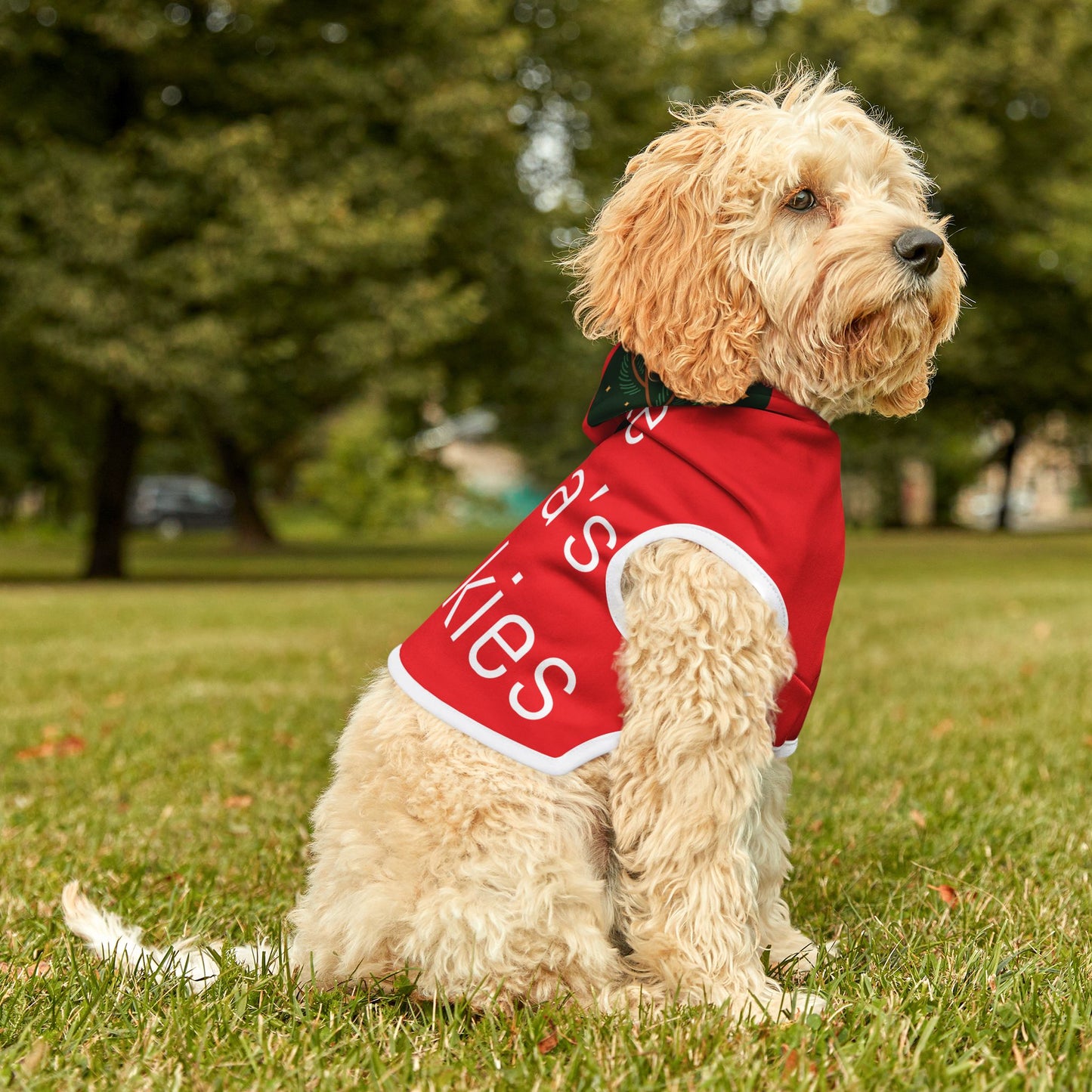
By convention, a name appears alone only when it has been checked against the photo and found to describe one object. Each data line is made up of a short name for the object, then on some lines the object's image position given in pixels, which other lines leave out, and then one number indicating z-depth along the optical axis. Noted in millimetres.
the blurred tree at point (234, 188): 15453
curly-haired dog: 2672
